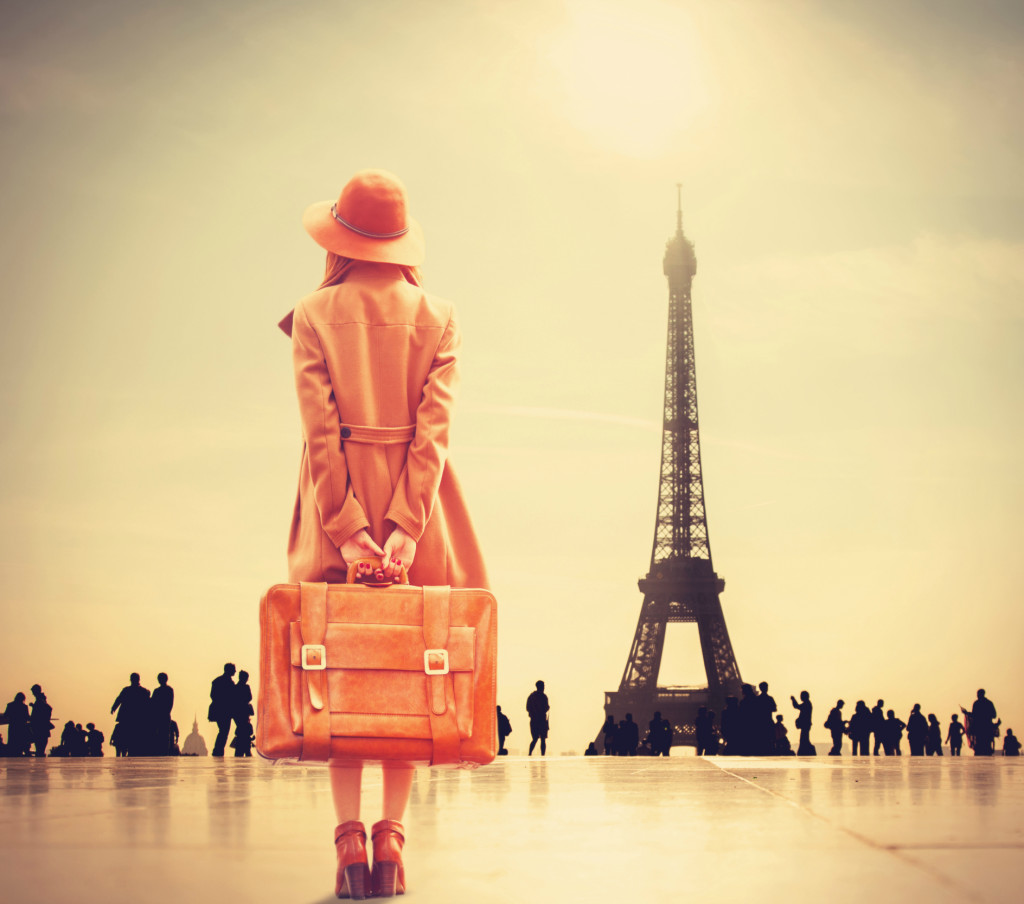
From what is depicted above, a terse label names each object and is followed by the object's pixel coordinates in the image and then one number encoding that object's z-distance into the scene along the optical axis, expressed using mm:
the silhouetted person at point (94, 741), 23219
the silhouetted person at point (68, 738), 21203
